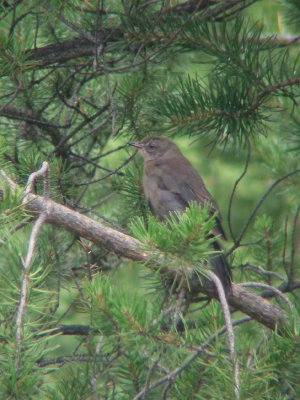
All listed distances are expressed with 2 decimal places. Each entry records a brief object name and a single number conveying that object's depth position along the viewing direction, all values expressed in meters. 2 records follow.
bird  9.14
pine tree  4.91
